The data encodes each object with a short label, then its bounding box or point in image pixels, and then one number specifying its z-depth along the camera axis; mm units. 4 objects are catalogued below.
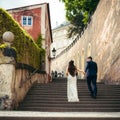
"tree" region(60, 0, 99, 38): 32219
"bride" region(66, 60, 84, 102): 11031
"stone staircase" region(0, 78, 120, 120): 8070
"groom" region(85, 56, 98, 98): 11396
